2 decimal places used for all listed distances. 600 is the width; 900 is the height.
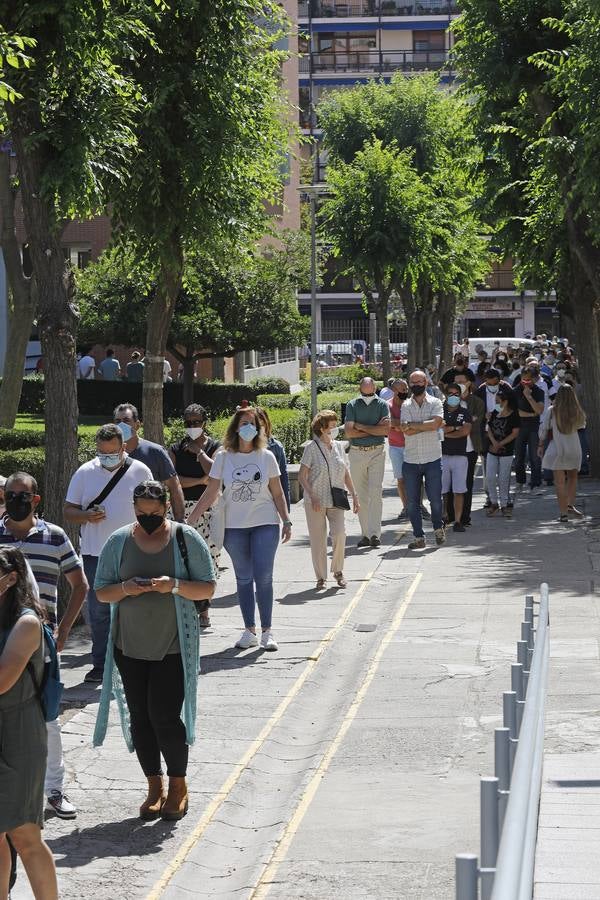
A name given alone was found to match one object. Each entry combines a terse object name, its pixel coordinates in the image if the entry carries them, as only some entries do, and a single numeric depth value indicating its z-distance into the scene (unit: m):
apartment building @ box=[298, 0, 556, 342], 84.94
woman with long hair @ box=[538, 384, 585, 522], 17.38
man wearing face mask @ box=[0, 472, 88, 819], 7.15
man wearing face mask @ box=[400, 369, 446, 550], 16.00
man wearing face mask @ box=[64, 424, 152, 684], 9.62
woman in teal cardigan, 7.18
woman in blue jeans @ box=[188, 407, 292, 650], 10.88
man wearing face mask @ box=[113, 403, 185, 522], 10.80
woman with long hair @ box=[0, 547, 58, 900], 5.48
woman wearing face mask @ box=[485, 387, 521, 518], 17.64
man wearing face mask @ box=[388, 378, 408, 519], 17.83
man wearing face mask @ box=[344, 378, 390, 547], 15.95
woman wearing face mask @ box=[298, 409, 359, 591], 13.74
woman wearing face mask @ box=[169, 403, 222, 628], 12.12
